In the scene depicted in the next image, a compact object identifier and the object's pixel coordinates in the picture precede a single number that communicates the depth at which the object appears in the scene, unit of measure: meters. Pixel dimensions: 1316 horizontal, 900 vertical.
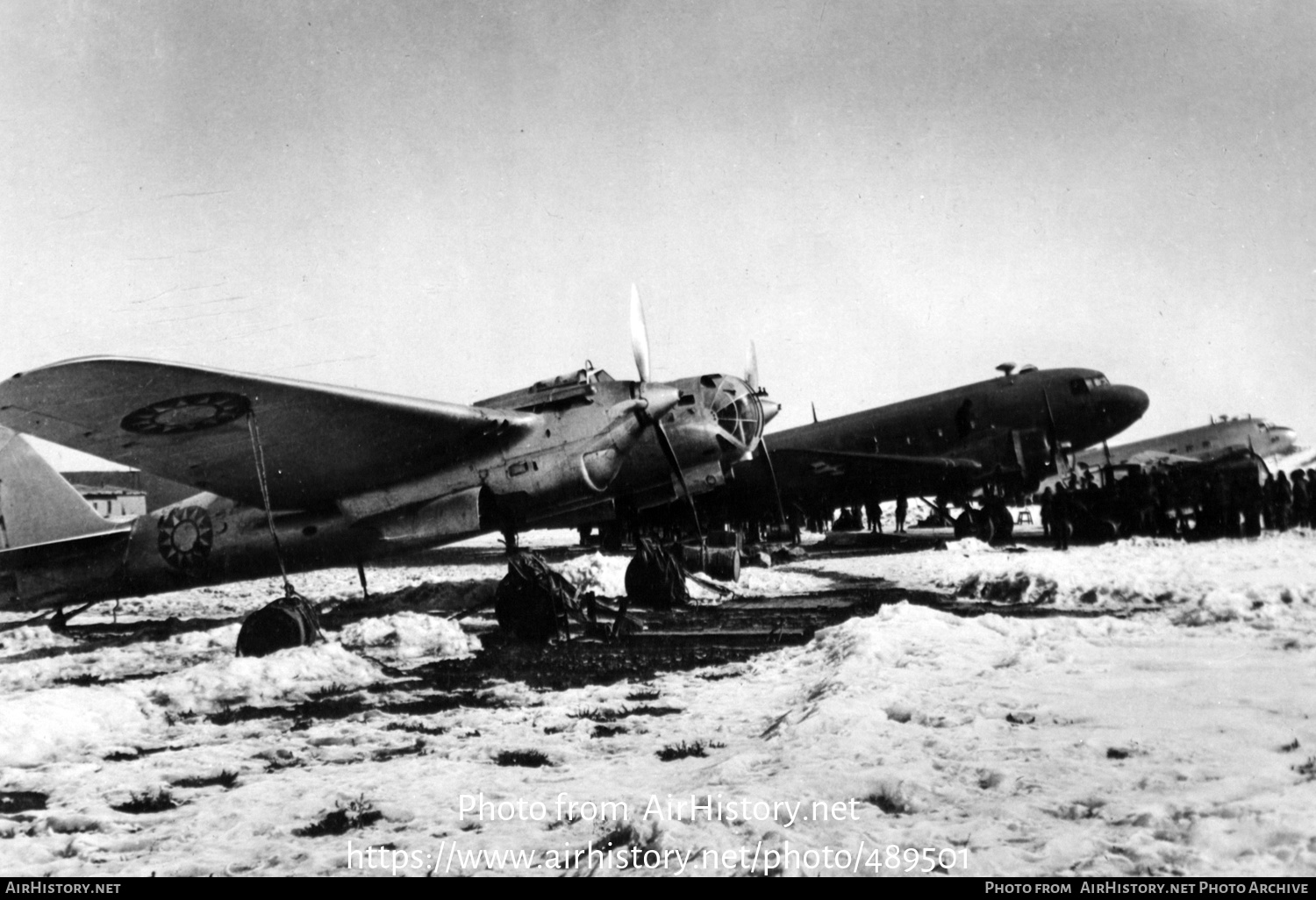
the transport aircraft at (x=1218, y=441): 37.78
